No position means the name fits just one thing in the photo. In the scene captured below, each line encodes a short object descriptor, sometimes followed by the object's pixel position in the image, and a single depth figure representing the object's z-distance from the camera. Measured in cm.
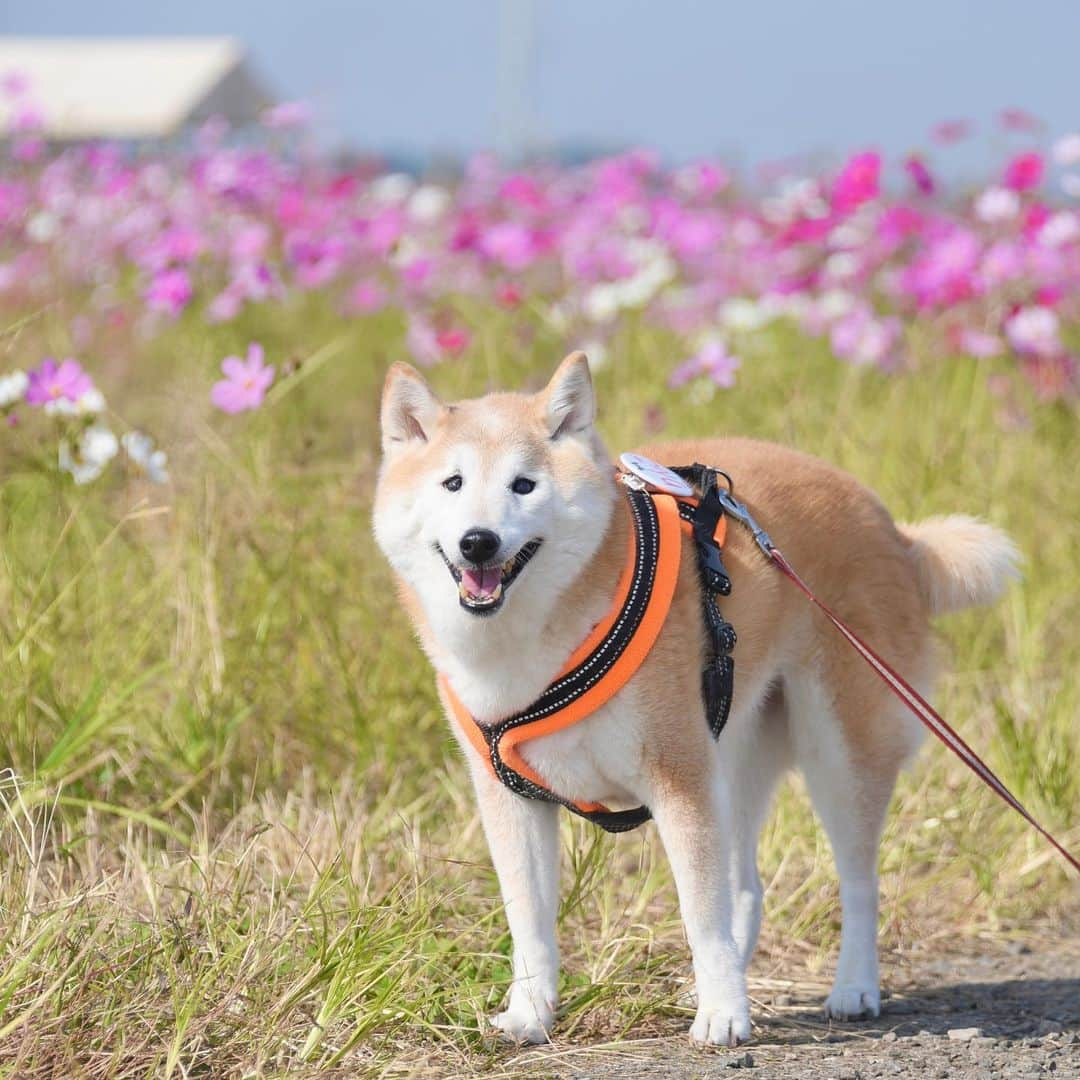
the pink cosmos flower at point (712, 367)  1048
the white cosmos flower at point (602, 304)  1368
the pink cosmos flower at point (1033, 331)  1273
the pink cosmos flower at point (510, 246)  1566
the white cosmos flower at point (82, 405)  825
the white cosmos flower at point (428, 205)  1885
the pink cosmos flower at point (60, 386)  824
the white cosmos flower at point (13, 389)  817
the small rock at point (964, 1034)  700
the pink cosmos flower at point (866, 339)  1377
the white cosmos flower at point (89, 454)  823
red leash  682
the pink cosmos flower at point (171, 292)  1053
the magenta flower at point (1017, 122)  1284
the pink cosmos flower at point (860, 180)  1286
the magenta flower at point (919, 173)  1191
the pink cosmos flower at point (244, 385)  851
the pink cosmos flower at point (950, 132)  1304
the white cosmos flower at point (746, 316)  1558
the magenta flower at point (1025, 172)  1276
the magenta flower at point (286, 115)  1280
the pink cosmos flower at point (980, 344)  1243
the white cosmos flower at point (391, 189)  2047
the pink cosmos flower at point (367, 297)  1681
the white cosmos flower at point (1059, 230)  1283
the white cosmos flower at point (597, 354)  1294
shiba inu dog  629
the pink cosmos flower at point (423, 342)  1258
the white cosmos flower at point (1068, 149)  1199
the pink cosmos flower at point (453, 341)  1168
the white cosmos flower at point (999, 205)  1300
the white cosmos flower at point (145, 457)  826
